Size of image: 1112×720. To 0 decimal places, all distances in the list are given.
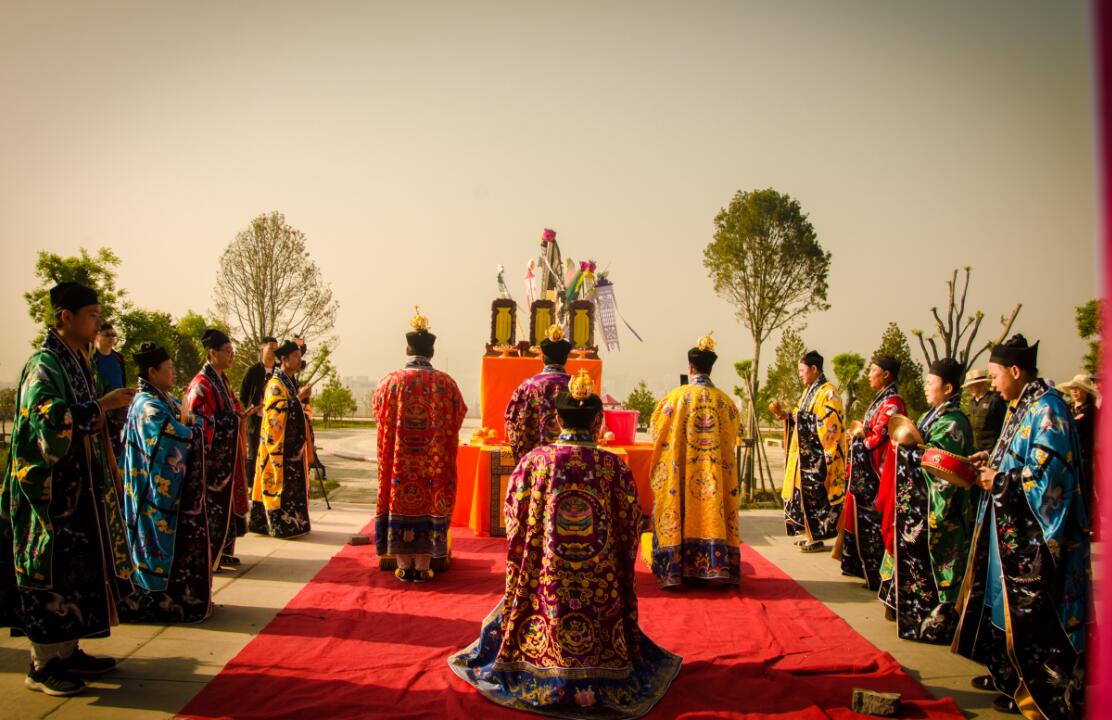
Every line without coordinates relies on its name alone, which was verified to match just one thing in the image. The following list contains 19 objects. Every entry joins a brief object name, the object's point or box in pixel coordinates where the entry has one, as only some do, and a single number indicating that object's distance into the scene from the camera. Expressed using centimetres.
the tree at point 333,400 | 3158
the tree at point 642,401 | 1864
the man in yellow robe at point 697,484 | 578
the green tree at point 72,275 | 1789
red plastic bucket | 855
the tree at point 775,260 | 1623
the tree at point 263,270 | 2344
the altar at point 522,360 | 766
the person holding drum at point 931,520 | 453
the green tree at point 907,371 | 1808
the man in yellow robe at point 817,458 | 700
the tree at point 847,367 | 1808
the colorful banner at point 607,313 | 1135
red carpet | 359
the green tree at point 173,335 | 2108
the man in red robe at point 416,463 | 584
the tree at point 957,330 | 1559
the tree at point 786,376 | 2148
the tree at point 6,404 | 1262
